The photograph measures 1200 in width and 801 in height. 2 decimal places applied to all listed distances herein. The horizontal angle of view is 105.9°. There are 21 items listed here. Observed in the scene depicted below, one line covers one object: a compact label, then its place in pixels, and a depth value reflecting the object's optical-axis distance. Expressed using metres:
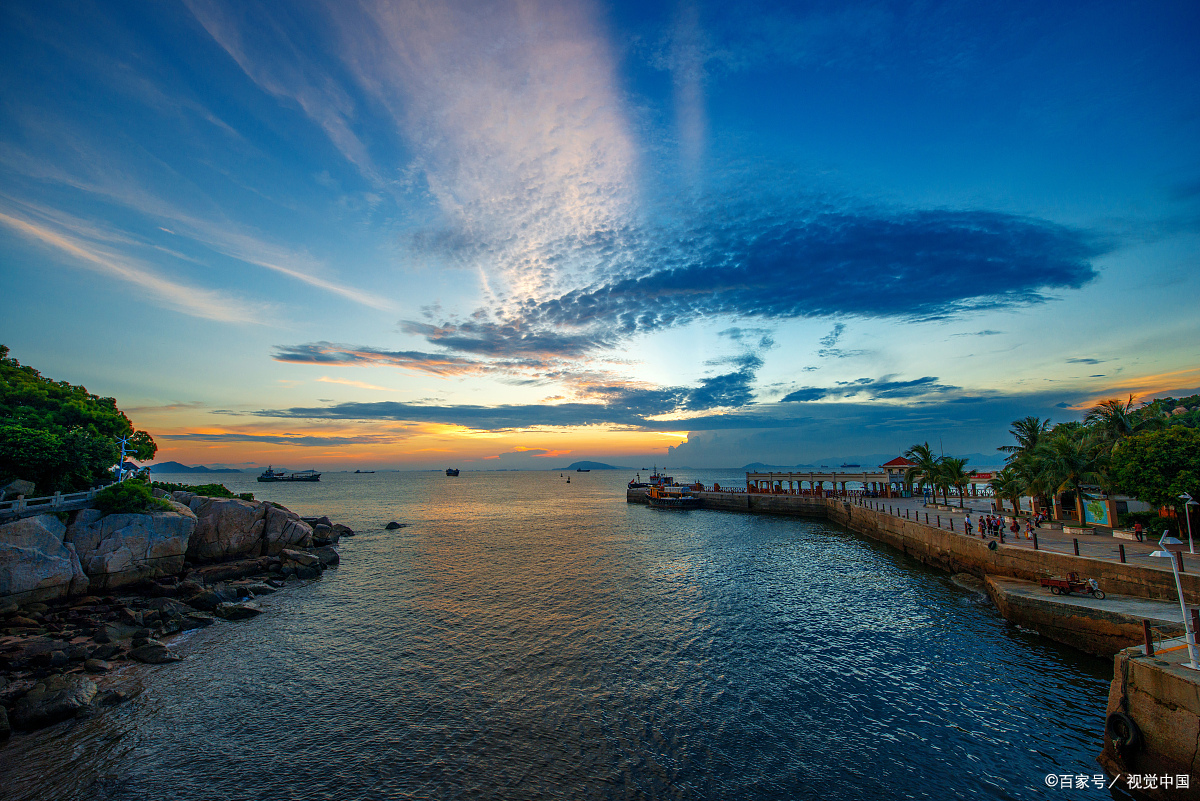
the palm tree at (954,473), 53.09
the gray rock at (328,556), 39.97
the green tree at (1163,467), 24.94
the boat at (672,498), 87.88
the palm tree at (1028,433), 43.46
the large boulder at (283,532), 40.38
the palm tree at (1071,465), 32.94
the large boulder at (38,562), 24.14
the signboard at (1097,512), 32.09
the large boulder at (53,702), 15.49
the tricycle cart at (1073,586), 20.86
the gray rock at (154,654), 20.80
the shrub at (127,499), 30.12
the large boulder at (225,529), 36.19
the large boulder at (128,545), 28.16
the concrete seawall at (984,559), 20.17
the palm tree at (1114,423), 33.94
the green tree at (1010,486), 38.54
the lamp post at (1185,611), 11.59
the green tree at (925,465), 55.66
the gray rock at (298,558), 37.72
